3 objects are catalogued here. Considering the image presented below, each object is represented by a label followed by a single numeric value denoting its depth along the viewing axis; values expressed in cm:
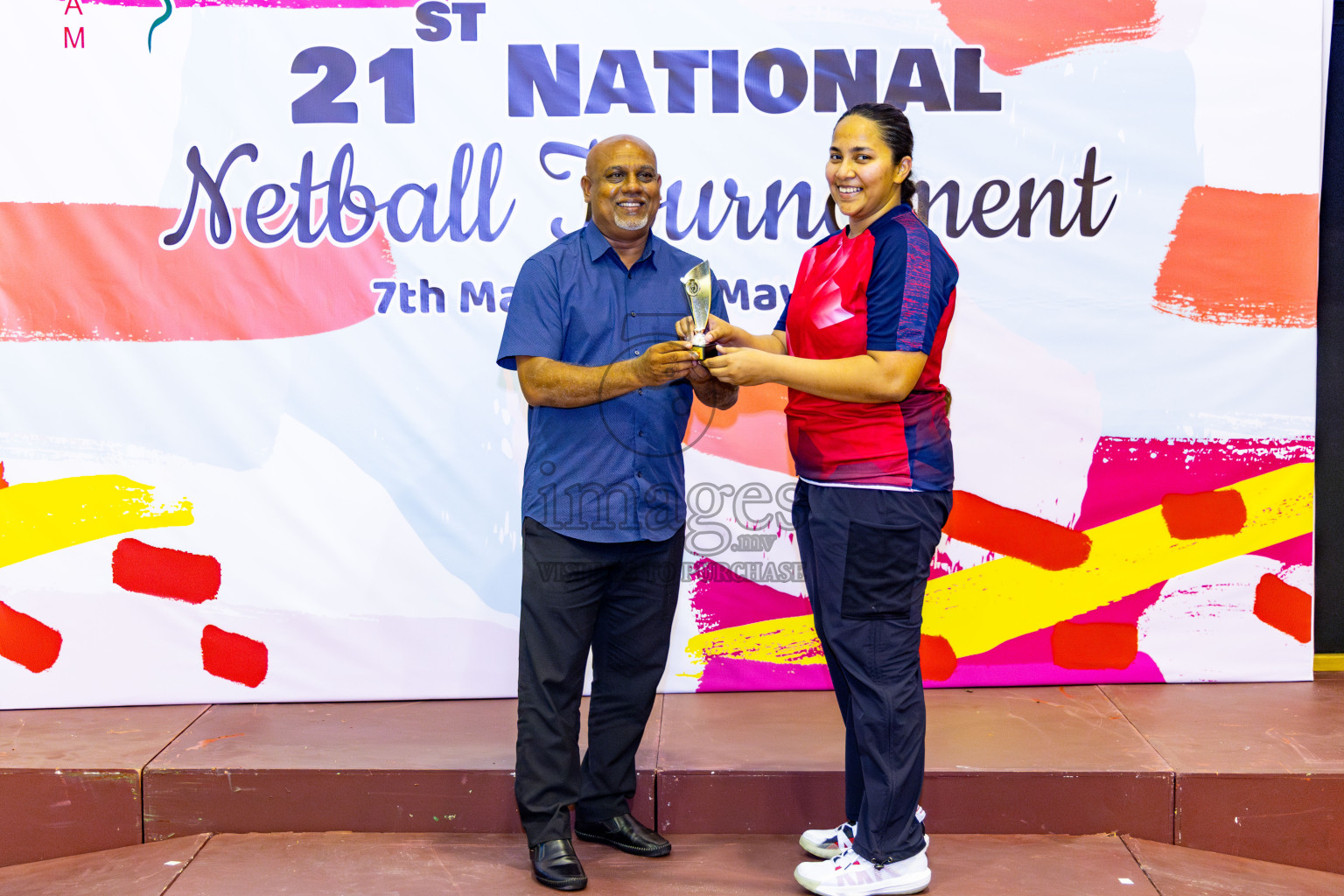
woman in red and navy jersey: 215
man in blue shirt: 235
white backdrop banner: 313
